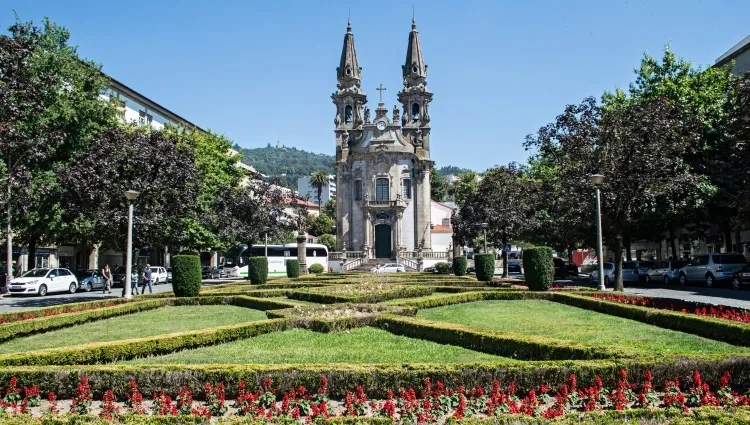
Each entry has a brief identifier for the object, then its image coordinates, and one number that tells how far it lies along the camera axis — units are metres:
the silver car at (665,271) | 32.44
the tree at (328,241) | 92.69
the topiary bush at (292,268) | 37.28
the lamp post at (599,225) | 21.60
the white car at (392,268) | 47.78
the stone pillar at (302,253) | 45.56
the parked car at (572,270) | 44.66
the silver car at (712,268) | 28.50
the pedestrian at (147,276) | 29.86
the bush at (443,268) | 47.00
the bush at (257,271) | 30.72
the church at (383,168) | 59.03
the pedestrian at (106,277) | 30.80
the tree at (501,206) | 42.19
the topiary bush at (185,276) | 22.69
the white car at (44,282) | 30.11
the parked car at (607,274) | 33.16
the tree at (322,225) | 101.62
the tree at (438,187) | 120.29
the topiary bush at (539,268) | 23.33
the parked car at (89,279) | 35.34
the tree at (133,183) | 24.58
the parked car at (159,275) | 43.15
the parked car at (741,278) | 25.86
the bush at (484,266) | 30.66
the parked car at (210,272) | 54.31
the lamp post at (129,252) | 22.48
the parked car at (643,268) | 36.29
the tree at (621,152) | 23.53
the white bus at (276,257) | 55.19
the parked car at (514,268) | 50.57
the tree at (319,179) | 110.81
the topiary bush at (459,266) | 39.42
